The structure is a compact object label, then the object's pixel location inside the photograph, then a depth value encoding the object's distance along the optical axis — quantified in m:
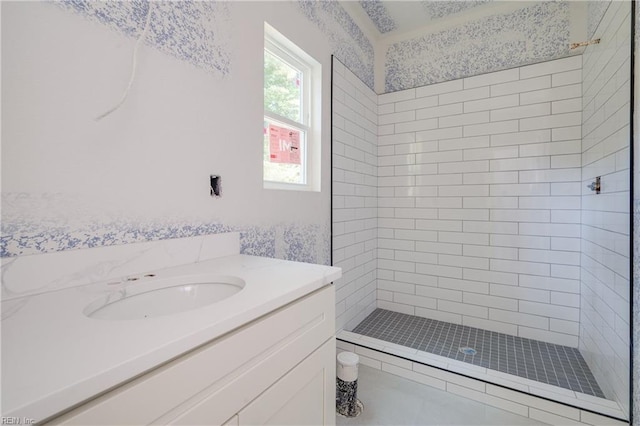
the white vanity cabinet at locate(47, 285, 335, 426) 0.49
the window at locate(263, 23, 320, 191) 1.75
